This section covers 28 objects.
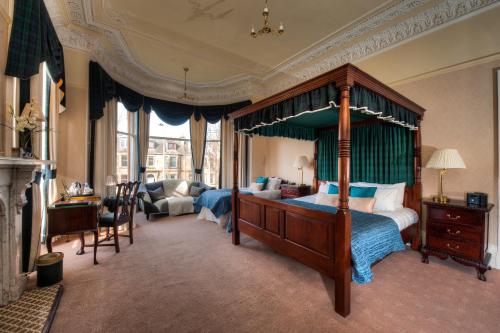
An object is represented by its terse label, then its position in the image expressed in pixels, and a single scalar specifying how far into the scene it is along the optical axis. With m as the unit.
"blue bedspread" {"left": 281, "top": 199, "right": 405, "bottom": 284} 1.93
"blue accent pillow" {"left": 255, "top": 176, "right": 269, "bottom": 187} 5.83
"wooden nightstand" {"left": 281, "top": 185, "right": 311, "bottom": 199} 4.98
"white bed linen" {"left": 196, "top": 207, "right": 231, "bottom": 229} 4.28
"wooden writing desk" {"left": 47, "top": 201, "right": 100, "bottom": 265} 2.59
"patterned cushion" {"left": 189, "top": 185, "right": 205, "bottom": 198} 5.88
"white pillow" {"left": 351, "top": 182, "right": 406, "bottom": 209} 3.23
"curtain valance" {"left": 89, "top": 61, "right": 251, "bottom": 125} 3.84
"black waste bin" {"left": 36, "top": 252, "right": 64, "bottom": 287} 2.20
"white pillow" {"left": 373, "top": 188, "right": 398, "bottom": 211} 3.12
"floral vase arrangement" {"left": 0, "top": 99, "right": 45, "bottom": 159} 2.04
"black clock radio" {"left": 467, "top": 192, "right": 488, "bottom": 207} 2.48
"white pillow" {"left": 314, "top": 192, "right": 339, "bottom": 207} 3.22
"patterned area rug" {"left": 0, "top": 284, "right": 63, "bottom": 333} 1.65
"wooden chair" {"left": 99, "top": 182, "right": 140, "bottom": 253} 3.06
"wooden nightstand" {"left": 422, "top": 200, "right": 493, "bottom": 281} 2.42
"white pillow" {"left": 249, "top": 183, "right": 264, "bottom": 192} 5.62
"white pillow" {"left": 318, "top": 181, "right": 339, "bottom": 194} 3.95
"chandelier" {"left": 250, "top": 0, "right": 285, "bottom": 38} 2.55
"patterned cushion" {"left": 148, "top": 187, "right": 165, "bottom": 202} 5.27
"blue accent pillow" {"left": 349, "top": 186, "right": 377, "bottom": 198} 3.24
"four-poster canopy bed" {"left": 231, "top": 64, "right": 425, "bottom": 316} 1.90
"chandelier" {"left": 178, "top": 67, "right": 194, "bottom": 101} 5.12
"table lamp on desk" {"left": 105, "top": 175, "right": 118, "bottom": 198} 3.82
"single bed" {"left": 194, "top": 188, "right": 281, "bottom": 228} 4.25
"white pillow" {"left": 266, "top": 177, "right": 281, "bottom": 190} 5.59
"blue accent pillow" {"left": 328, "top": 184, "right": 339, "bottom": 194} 3.71
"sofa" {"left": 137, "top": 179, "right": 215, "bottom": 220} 4.97
